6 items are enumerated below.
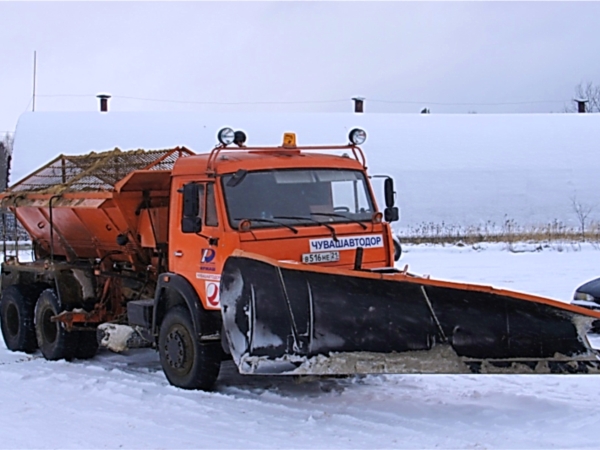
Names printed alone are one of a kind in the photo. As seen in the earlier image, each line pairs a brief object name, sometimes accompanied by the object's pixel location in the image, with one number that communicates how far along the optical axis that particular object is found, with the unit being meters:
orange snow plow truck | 7.20
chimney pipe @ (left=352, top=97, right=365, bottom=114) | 37.81
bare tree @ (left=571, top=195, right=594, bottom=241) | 29.28
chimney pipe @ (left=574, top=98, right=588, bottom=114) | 40.75
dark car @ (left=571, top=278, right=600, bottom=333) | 10.04
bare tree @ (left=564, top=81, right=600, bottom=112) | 60.97
